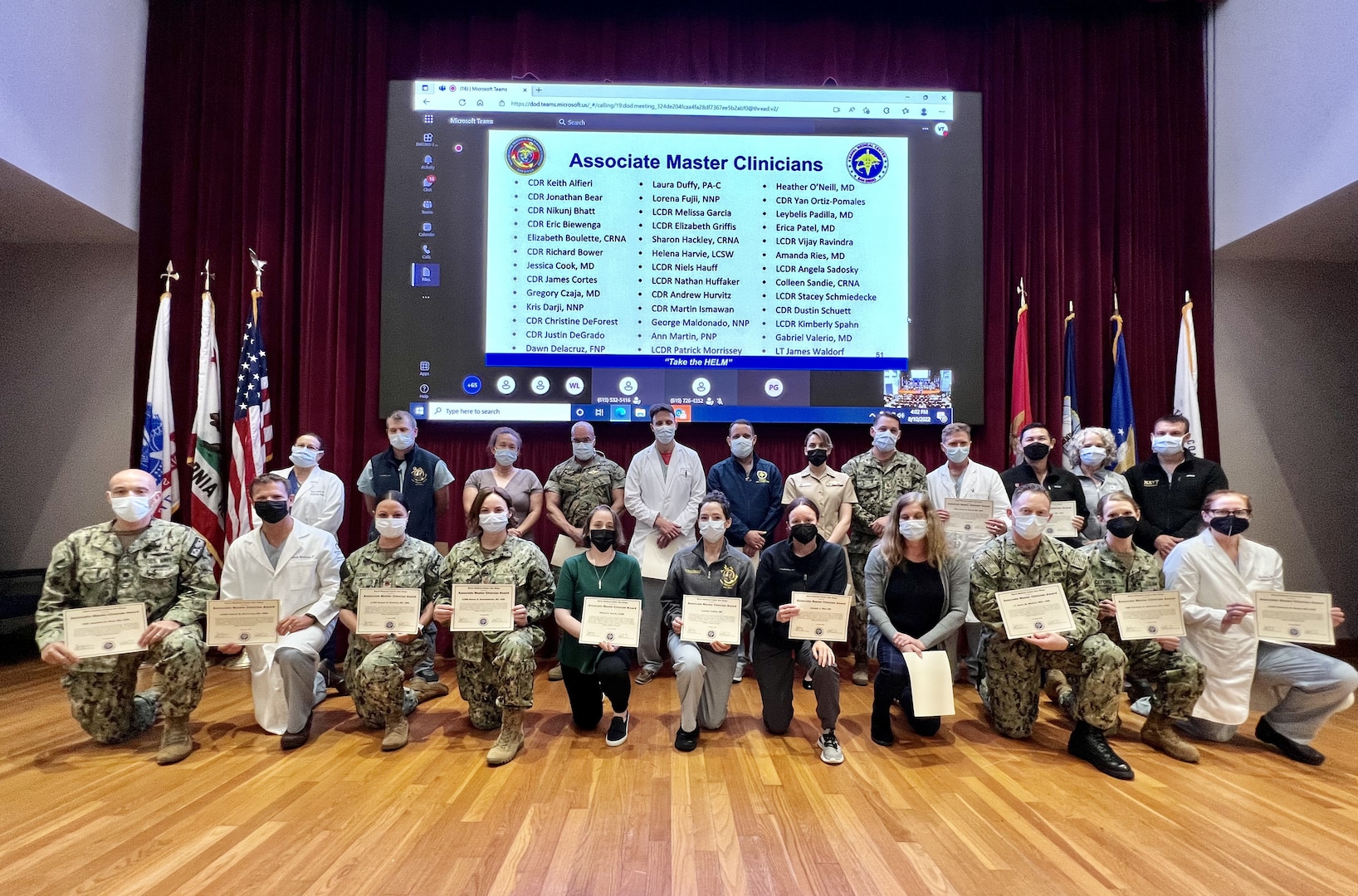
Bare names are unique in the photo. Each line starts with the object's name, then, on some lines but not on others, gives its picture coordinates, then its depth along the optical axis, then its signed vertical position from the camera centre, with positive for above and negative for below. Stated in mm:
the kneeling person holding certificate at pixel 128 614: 3084 -729
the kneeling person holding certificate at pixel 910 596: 3381 -660
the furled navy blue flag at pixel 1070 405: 5484 +525
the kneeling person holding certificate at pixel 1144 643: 3254 -862
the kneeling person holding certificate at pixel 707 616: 3285 -747
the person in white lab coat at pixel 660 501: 4609 -256
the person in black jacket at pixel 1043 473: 4332 -26
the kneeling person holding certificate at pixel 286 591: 3342 -684
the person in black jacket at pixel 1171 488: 4176 -109
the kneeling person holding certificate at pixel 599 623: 3270 -778
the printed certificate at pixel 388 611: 3320 -739
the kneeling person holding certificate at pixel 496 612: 3234 -741
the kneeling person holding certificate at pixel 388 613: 3312 -763
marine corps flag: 5492 +665
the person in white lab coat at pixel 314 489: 4539 -198
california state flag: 5277 +80
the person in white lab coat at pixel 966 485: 4250 -115
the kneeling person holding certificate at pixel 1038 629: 3146 -771
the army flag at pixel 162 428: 5242 +242
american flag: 5152 +249
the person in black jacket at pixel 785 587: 3438 -622
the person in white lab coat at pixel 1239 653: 3227 -896
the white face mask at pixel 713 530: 3516 -339
